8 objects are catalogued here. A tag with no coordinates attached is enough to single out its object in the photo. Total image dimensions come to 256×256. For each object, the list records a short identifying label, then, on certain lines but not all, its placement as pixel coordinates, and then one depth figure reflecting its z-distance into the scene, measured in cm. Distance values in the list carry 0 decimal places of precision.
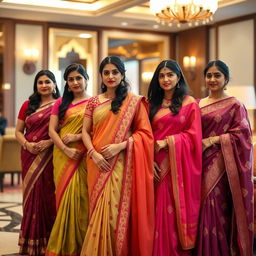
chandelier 700
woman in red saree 361
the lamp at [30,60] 925
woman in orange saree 297
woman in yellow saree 329
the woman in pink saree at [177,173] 296
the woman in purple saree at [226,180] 301
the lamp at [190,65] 1024
